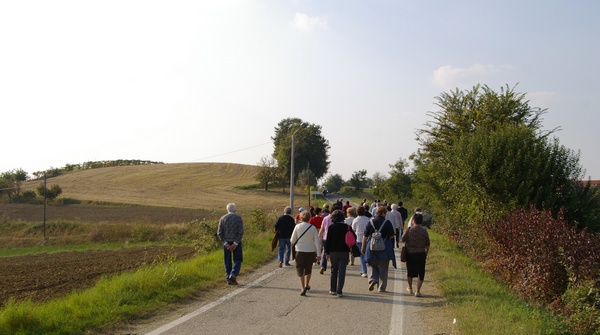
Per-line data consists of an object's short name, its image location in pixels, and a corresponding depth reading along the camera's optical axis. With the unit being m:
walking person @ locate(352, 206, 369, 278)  13.14
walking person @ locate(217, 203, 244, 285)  12.16
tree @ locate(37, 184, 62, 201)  60.00
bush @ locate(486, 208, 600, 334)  9.50
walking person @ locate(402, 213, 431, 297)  11.34
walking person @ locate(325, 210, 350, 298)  10.99
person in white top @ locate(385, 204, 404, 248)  17.19
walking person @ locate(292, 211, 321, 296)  11.09
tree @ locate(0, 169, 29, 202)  60.69
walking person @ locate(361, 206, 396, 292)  11.70
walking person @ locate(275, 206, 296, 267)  15.30
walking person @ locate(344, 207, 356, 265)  14.95
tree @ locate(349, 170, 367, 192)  102.50
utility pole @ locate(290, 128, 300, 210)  29.18
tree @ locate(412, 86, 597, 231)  17.14
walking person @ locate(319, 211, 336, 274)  13.36
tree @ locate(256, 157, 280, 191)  83.06
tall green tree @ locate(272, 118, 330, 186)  87.00
